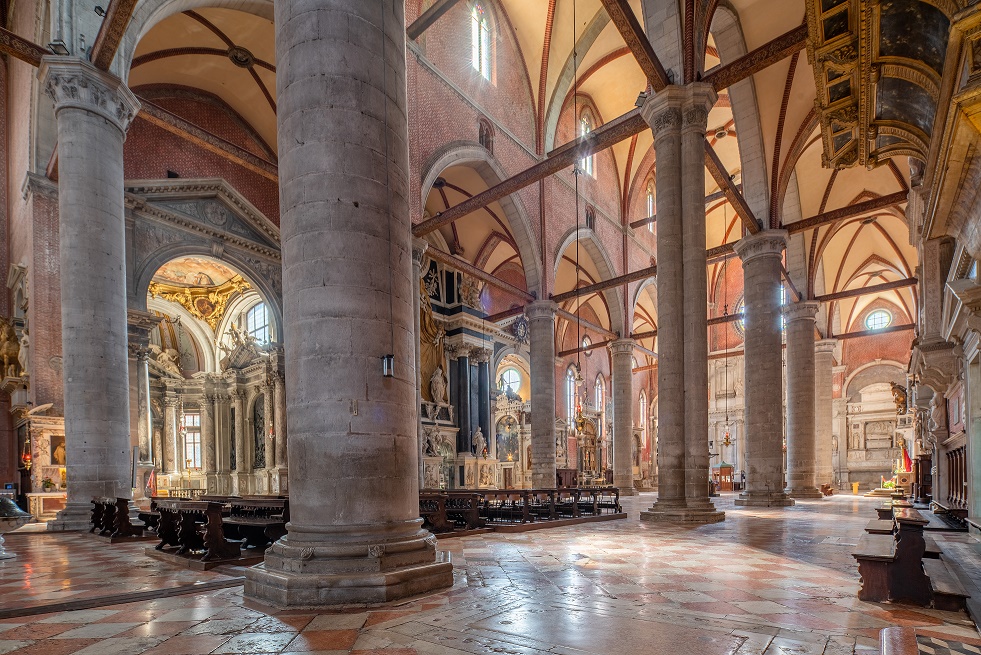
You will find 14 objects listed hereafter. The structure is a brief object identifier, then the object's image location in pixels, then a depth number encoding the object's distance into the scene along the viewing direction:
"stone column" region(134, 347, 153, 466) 18.38
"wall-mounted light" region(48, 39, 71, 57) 10.74
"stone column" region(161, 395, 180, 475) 27.78
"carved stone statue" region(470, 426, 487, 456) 27.78
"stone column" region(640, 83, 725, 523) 11.34
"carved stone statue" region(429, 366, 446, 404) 27.08
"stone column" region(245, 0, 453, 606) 5.00
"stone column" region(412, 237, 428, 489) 17.08
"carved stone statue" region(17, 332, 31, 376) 16.52
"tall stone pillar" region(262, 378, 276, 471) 24.50
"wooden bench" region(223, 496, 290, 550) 7.59
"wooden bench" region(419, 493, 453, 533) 10.01
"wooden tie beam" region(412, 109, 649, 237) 14.22
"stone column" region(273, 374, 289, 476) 23.42
